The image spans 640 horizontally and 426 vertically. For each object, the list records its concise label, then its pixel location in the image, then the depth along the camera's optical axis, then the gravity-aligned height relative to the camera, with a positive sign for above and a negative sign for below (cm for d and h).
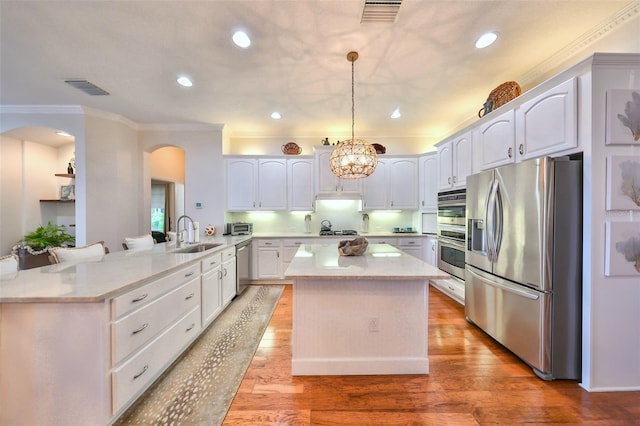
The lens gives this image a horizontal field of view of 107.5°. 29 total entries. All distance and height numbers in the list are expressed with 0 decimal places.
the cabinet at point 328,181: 457 +60
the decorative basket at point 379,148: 472 +127
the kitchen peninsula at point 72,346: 133 -79
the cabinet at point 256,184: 462 +55
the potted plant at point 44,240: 351 -45
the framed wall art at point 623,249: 172 -28
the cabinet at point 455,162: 312 +72
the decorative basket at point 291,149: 476 +127
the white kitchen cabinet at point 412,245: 439 -64
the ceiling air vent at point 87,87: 291 +162
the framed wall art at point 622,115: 171 +69
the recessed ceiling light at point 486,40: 213 +159
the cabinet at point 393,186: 468 +51
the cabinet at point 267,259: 439 -89
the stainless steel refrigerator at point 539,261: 181 -42
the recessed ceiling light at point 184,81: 282 +161
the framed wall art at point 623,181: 172 +22
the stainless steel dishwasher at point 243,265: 371 -90
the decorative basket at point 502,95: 260 +132
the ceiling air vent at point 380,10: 176 +157
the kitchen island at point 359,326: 194 -95
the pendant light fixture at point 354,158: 245 +57
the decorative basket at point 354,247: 242 -38
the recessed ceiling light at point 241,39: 208 +158
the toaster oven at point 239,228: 448 -32
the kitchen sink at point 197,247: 296 -49
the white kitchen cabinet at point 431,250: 398 -70
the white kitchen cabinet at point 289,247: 439 -67
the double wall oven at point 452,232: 317 -30
